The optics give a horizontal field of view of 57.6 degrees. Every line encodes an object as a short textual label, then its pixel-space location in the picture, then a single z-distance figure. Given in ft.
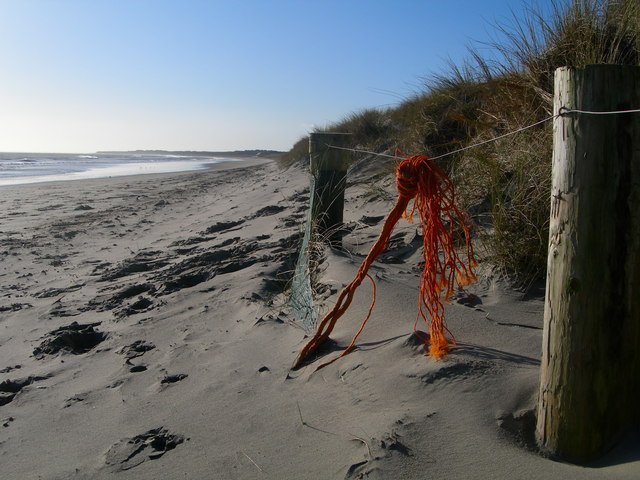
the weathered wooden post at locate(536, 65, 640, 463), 6.23
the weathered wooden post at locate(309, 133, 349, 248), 14.40
